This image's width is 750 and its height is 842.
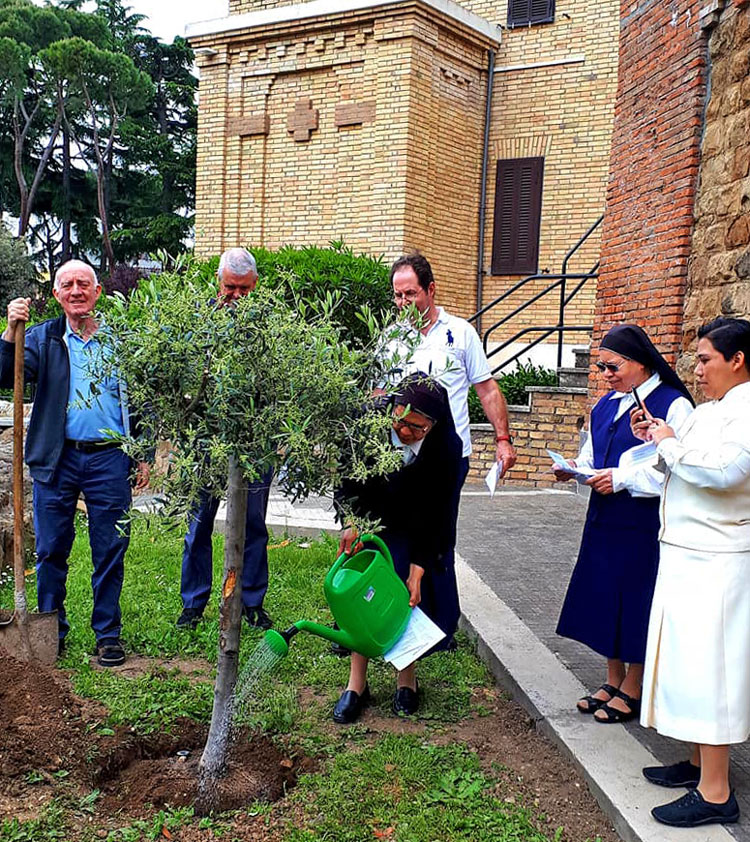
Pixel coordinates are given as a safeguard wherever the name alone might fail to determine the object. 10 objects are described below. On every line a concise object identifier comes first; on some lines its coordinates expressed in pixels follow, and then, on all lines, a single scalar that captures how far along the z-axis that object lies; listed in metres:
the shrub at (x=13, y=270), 26.50
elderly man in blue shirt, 4.16
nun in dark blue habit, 3.39
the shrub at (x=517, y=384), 10.98
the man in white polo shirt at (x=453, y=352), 4.06
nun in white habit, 2.75
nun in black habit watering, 3.47
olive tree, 2.61
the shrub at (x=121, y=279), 22.72
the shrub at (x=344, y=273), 10.16
